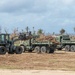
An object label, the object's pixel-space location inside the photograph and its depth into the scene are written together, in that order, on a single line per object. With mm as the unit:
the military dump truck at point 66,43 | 52731
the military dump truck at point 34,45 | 47062
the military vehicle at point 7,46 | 42031
